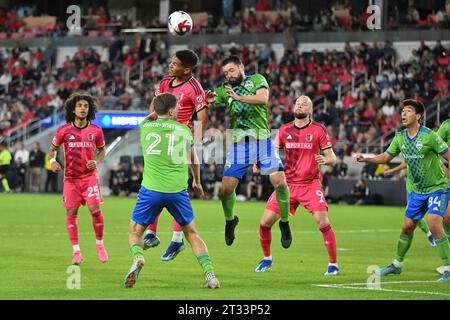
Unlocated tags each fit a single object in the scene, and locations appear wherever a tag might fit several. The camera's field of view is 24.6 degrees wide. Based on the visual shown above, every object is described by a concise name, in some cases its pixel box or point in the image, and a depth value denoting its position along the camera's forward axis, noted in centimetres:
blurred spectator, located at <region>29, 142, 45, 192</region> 4284
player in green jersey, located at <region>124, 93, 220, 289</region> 1237
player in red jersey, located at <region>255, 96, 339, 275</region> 1523
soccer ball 1627
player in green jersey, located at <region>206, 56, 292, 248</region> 1520
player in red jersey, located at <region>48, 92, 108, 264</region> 1602
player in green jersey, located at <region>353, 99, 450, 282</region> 1432
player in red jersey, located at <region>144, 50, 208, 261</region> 1479
